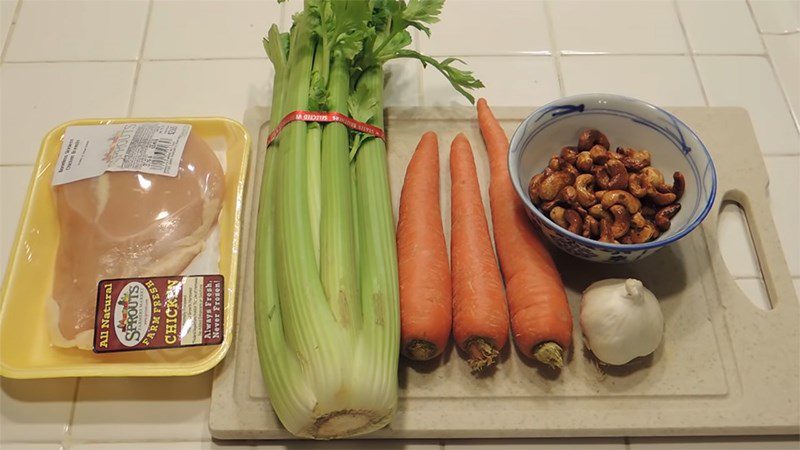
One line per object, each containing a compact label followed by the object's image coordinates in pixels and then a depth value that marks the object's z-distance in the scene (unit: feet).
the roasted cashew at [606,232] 3.10
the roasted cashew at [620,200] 3.13
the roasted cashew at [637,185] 3.20
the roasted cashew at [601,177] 3.24
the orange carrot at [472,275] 3.07
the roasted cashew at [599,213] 3.15
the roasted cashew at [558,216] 3.18
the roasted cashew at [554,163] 3.34
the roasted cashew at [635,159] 3.30
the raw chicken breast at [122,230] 3.30
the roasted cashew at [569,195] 3.19
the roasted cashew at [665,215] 3.19
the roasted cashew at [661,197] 3.20
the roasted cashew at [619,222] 3.11
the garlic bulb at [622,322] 2.97
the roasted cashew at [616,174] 3.21
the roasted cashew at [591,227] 3.12
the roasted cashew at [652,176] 3.23
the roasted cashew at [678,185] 3.29
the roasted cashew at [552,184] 3.22
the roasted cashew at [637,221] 3.12
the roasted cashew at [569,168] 3.30
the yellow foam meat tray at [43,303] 3.10
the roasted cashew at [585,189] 3.18
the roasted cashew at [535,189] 3.28
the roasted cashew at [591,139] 3.43
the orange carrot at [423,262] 3.07
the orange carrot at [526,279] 3.05
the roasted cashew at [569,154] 3.38
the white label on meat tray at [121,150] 3.54
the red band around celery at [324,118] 3.44
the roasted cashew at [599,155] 3.33
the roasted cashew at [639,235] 3.12
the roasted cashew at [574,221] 3.13
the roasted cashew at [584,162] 3.31
